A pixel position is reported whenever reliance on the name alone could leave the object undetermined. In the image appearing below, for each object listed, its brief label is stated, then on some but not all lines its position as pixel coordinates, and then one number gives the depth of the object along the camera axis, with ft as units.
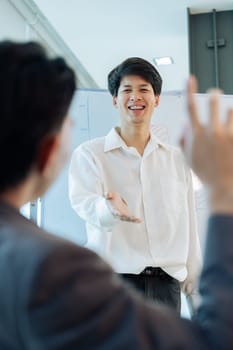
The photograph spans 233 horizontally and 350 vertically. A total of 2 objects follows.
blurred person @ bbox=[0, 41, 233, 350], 1.65
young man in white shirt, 5.94
